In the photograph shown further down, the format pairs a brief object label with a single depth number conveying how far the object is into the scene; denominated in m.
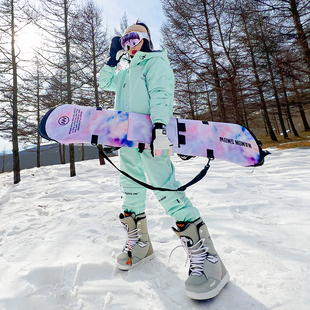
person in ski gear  1.18
